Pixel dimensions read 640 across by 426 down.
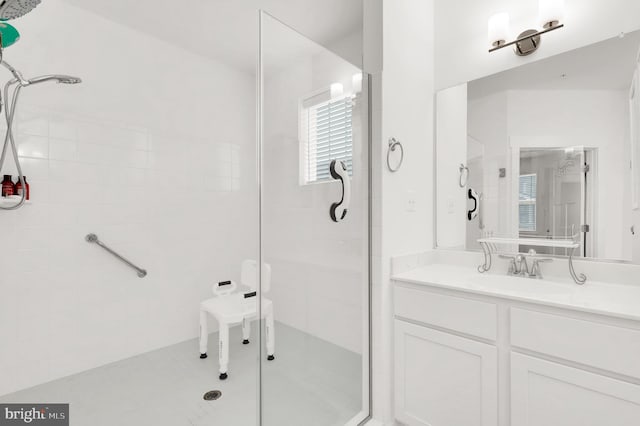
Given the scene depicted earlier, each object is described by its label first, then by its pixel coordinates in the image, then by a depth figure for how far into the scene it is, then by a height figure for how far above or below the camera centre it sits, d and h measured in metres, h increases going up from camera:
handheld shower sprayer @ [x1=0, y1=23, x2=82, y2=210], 1.75 +0.68
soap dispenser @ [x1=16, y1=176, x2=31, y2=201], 1.89 +0.15
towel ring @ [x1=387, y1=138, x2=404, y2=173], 1.60 +0.34
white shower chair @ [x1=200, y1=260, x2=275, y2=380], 1.22 -0.71
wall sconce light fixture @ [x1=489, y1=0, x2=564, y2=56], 1.48 +0.98
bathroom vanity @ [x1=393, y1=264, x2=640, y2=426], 1.02 -0.56
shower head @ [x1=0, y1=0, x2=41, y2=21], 0.68 +0.48
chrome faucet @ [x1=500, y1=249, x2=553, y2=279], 1.55 -0.29
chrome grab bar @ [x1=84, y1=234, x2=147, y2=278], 2.21 -0.31
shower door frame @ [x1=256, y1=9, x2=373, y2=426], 1.60 -0.51
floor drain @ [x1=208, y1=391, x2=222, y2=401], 1.87 -1.17
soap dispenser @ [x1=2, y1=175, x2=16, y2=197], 1.83 +0.16
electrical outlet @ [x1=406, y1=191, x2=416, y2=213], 1.75 +0.06
